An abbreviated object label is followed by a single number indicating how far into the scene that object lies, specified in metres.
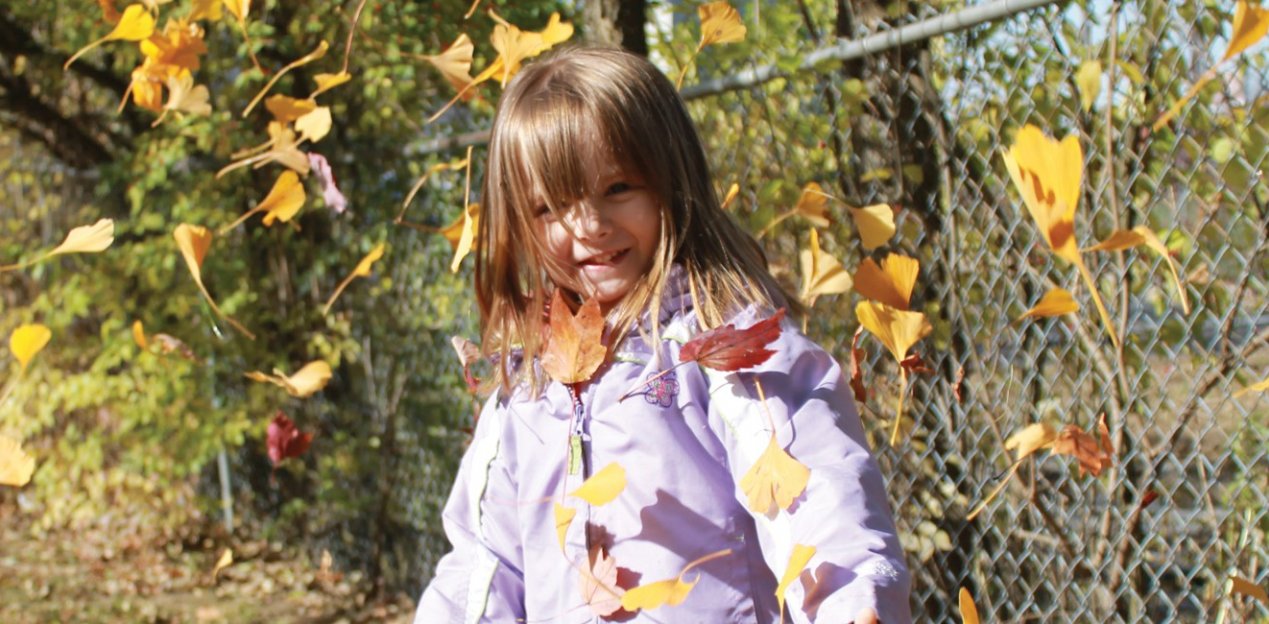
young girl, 1.51
